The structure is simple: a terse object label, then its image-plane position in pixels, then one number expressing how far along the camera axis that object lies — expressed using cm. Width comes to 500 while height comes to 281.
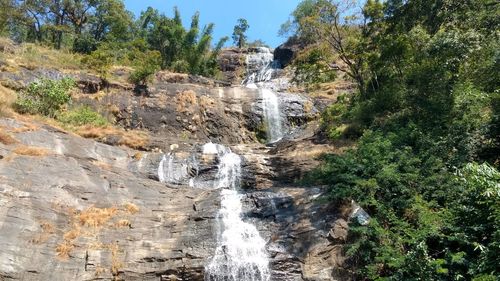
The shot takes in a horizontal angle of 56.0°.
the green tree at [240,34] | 6288
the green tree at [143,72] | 2897
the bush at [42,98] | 2262
